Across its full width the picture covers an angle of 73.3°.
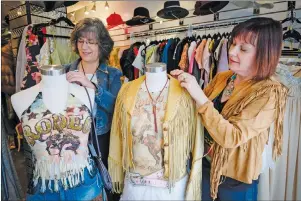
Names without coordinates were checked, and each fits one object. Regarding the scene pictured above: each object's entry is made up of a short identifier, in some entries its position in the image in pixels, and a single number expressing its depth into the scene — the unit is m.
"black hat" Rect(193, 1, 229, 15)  1.86
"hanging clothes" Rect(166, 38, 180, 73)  1.89
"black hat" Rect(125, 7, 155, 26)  2.44
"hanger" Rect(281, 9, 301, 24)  1.36
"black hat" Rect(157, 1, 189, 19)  2.03
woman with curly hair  1.03
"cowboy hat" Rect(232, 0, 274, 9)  1.79
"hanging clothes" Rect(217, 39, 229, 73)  1.55
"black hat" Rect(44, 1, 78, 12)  1.75
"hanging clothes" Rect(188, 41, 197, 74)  1.73
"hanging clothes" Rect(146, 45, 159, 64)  2.05
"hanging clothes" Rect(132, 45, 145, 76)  2.15
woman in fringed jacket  0.72
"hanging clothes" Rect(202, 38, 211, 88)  1.63
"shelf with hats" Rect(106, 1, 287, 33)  1.87
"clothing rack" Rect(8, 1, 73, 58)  1.68
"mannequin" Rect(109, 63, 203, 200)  0.78
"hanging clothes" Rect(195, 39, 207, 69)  1.68
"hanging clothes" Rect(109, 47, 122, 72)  2.51
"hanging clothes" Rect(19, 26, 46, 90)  1.43
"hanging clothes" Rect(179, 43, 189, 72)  1.78
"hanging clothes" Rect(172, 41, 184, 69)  1.85
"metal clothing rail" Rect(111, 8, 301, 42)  1.83
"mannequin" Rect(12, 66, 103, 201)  0.71
